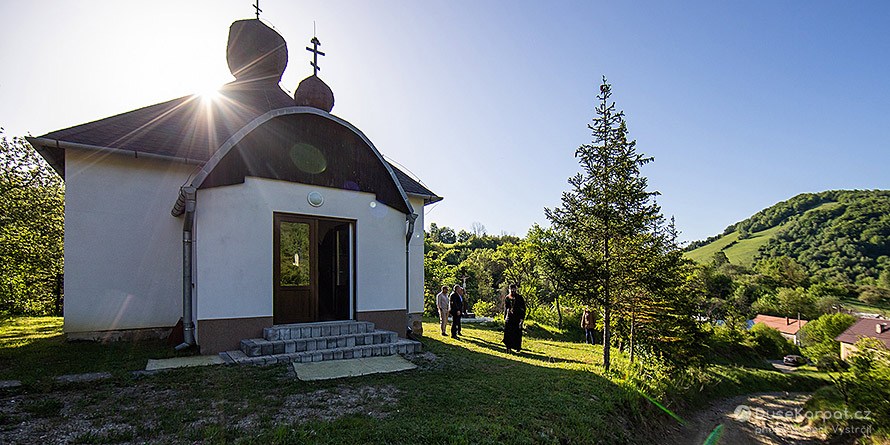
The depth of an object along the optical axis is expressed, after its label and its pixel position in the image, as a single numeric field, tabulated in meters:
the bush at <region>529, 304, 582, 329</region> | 19.77
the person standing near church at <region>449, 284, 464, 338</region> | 11.29
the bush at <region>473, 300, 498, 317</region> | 23.44
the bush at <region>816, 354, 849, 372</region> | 19.01
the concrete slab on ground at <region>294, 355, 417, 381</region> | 5.89
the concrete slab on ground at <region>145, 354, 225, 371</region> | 5.84
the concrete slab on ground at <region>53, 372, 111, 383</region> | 4.96
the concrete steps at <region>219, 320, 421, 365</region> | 6.43
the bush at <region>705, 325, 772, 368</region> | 17.44
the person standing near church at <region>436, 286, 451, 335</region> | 11.81
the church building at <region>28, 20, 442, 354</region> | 6.95
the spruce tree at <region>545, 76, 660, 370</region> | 8.77
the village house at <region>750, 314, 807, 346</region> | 49.41
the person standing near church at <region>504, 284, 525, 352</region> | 10.12
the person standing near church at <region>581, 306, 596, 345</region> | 14.39
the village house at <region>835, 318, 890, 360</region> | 28.15
